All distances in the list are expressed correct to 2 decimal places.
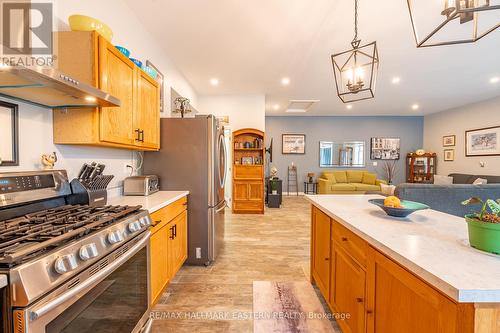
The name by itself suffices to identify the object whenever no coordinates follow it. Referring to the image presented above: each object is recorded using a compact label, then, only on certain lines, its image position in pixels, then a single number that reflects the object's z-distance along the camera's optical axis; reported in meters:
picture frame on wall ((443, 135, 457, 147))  6.59
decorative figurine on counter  1.38
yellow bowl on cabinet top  1.44
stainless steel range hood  0.90
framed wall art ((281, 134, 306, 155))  7.85
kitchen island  0.65
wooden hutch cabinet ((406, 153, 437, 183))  7.20
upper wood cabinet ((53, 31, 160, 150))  1.42
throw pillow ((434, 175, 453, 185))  6.16
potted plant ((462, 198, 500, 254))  0.81
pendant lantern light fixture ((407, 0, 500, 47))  2.27
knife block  1.51
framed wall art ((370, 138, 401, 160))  7.84
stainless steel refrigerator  2.54
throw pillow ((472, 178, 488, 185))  5.05
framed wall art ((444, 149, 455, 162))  6.66
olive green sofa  6.52
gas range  0.69
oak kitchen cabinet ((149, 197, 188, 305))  1.73
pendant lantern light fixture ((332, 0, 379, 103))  1.76
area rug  1.70
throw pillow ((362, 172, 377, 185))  6.83
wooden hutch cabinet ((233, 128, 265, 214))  5.13
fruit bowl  1.36
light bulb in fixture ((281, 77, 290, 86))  4.34
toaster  2.18
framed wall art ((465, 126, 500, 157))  5.39
